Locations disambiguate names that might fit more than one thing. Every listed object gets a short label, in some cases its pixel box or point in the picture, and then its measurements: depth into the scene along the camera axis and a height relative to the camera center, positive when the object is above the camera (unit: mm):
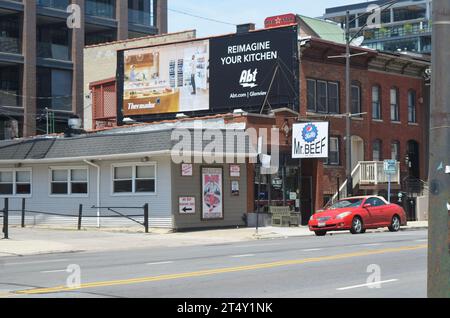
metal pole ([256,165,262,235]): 32562 +60
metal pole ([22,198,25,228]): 30408 -1440
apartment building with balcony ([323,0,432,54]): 104062 +23215
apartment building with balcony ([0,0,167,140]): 51156 +9115
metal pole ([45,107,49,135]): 48188 +4250
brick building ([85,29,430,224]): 33812 +3061
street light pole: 31656 +2402
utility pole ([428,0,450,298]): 7328 +198
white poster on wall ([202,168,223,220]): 29750 -584
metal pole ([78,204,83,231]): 29122 -1432
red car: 26250 -1376
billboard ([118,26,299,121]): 34750 +5405
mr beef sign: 32688 +1821
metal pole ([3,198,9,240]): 23891 -1498
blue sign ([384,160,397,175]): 34125 +642
